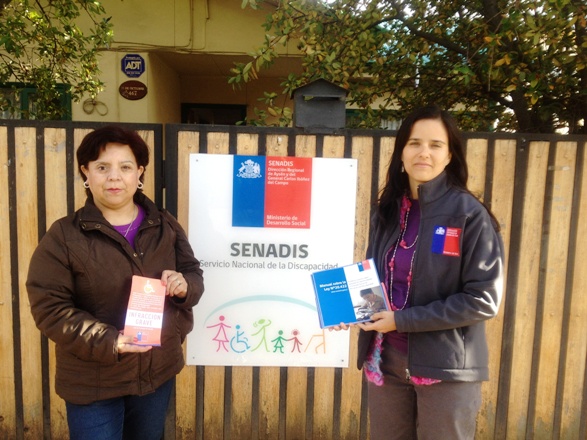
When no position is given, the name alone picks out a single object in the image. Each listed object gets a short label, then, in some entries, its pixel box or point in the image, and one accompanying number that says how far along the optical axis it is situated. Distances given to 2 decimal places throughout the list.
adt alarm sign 6.38
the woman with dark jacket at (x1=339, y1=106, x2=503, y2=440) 1.74
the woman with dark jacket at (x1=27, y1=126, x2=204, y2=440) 1.78
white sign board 2.85
